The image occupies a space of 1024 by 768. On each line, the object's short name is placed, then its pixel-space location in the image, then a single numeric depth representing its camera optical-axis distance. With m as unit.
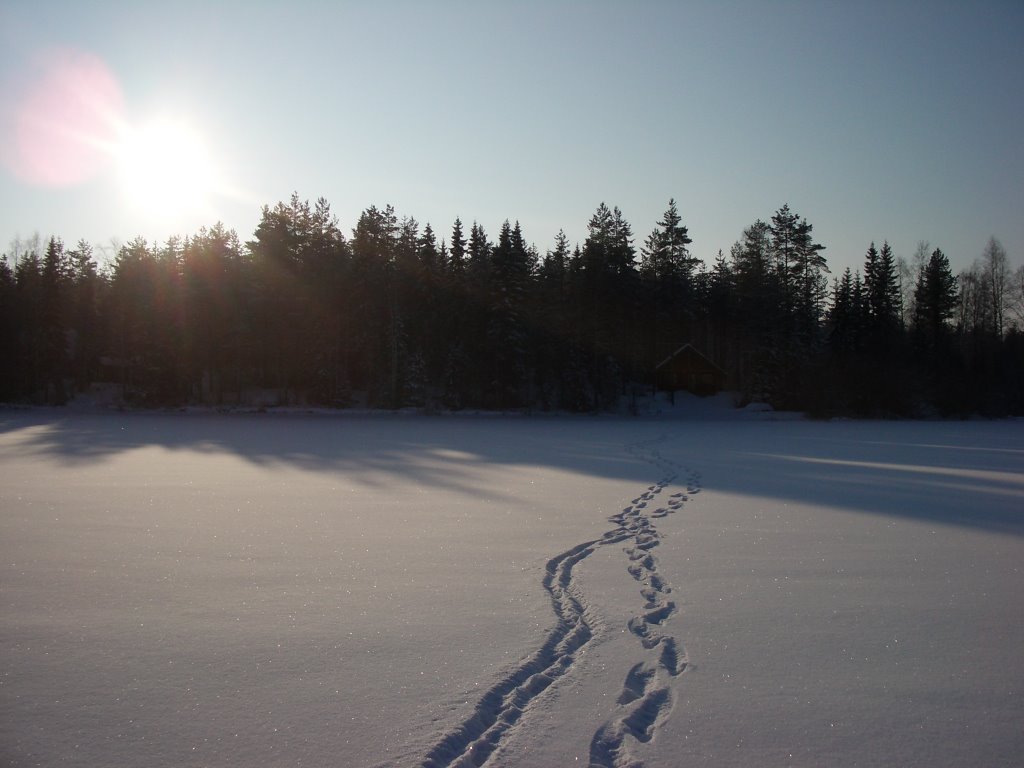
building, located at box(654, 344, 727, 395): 54.09
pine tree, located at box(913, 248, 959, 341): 57.75
